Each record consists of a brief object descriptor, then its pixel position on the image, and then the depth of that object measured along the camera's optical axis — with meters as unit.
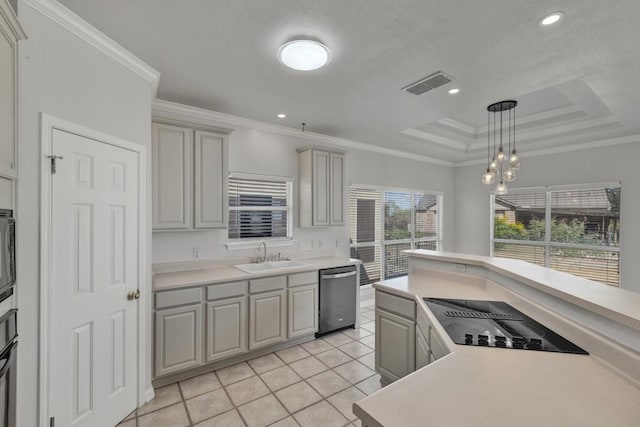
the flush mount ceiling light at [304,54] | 2.01
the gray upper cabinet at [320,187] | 3.96
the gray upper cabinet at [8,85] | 1.32
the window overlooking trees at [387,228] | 4.96
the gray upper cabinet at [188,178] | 2.84
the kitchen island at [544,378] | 0.92
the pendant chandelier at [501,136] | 3.41
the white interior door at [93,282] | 1.76
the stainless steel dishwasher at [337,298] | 3.62
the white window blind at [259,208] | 3.68
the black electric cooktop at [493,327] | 1.42
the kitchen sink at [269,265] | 3.45
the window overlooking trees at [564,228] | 4.43
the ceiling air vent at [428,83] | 2.51
